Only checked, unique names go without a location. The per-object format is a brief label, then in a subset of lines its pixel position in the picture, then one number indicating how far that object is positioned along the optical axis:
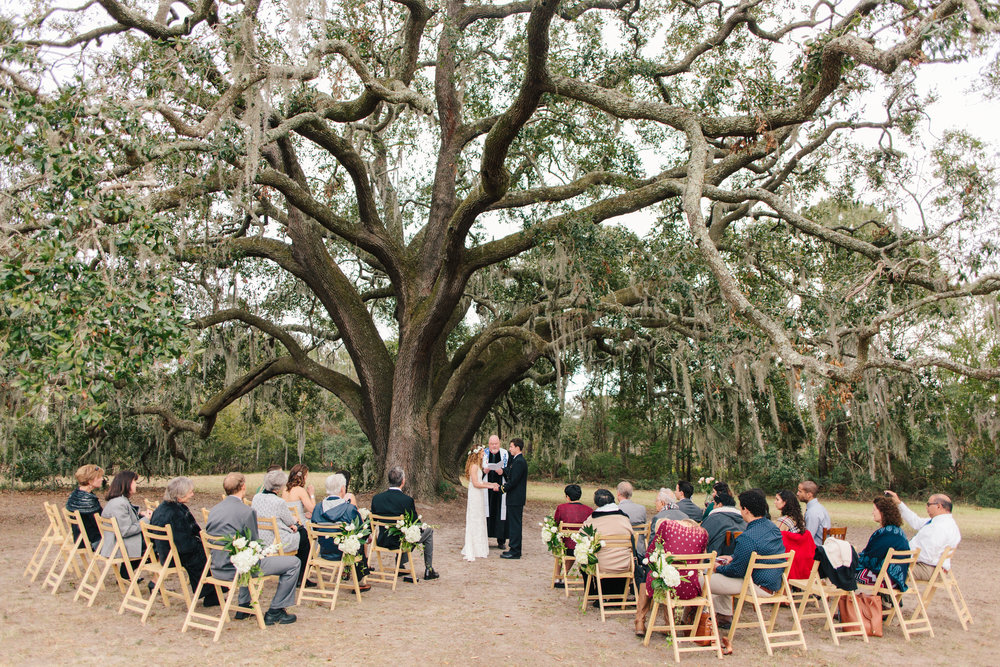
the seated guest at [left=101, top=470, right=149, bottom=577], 5.50
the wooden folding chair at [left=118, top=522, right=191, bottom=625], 4.81
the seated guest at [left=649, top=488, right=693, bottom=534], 5.25
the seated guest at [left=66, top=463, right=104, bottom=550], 5.77
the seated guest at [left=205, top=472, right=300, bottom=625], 4.83
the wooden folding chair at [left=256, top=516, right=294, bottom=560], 5.26
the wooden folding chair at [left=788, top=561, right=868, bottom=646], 4.81
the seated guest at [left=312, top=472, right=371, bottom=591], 5.78
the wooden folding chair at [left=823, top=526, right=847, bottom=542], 6.00
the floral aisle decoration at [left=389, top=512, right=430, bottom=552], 5.93
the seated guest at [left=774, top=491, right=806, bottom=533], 5.12
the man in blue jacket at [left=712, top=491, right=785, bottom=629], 4.65
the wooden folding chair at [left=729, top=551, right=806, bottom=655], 4.46
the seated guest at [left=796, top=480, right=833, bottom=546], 5.67
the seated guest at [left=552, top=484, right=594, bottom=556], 6.15
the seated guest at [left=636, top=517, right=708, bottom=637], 4.61
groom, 7.92
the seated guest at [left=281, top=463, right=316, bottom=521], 6.28
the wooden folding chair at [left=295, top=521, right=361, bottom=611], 5.48
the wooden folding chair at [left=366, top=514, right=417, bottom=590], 6.12
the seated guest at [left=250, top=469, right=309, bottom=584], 5.49
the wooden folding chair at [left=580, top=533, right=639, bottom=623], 5.27
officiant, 8.18
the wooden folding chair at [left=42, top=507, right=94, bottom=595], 5.61
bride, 7.69
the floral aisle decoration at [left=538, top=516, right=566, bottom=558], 5.83
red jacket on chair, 4.98
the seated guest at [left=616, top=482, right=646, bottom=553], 6.12
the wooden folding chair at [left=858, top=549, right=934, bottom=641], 4.94
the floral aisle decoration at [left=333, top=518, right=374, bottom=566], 5.41
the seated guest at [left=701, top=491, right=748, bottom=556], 5.11
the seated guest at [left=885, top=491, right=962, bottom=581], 5.37
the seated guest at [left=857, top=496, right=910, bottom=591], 5.14
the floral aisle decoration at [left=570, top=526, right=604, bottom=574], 5.18
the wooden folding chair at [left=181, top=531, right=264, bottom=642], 4.58
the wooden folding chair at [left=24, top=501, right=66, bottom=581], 6.03
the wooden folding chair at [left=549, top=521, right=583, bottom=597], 5.92
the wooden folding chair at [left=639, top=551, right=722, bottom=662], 4.36
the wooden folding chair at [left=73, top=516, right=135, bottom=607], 5.14
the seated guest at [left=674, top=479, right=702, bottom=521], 6.46
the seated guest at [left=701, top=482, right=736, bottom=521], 5.45
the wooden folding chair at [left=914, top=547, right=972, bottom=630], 5.17
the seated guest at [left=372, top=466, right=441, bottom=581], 6.23
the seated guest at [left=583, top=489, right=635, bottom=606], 5.32
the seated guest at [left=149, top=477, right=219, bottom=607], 5.02
